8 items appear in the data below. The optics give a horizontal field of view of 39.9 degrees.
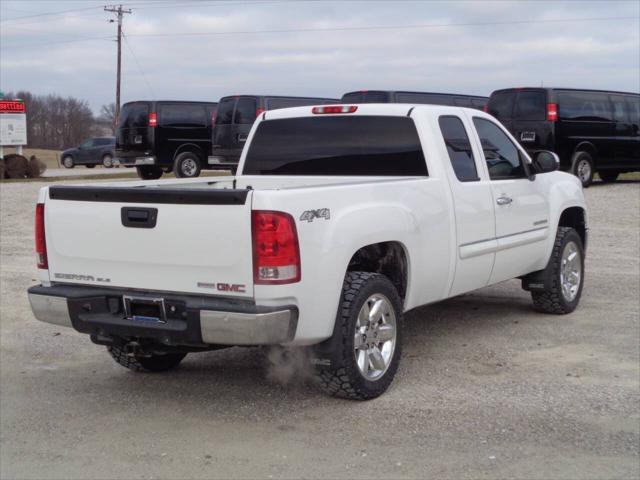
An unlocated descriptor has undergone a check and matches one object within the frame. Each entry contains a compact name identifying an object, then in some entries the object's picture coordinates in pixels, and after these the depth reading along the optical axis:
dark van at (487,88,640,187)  18.50
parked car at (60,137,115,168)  41.81
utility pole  53.65
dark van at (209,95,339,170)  20.44
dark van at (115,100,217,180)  22.89
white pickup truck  4.96
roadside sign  29.81
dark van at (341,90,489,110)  19.45
